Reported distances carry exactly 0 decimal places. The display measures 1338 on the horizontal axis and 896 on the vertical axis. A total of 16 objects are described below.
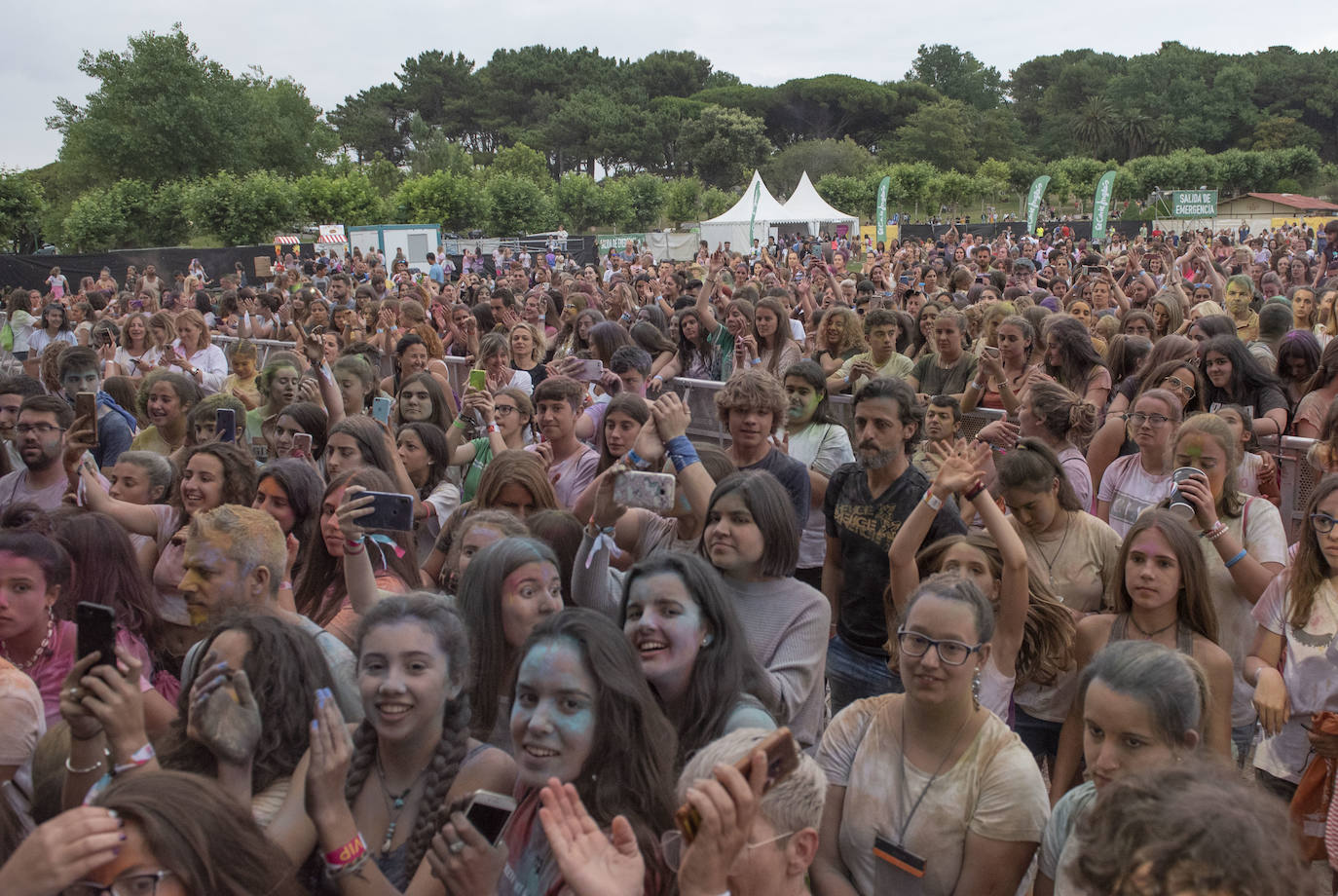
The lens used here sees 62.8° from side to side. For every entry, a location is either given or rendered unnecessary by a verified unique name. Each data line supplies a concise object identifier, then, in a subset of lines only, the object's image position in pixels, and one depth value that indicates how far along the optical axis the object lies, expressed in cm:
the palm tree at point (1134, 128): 9056
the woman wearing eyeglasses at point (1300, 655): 344
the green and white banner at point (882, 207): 3428
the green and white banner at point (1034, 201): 2961
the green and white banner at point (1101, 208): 2466
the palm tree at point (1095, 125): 9144
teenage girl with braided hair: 259
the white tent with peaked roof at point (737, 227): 3759
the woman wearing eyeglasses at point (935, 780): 275
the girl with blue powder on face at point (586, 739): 257
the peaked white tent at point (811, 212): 3953
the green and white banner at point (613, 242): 3734
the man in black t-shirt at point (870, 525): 428
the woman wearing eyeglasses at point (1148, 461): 489
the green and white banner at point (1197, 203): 3575
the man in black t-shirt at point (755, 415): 489
